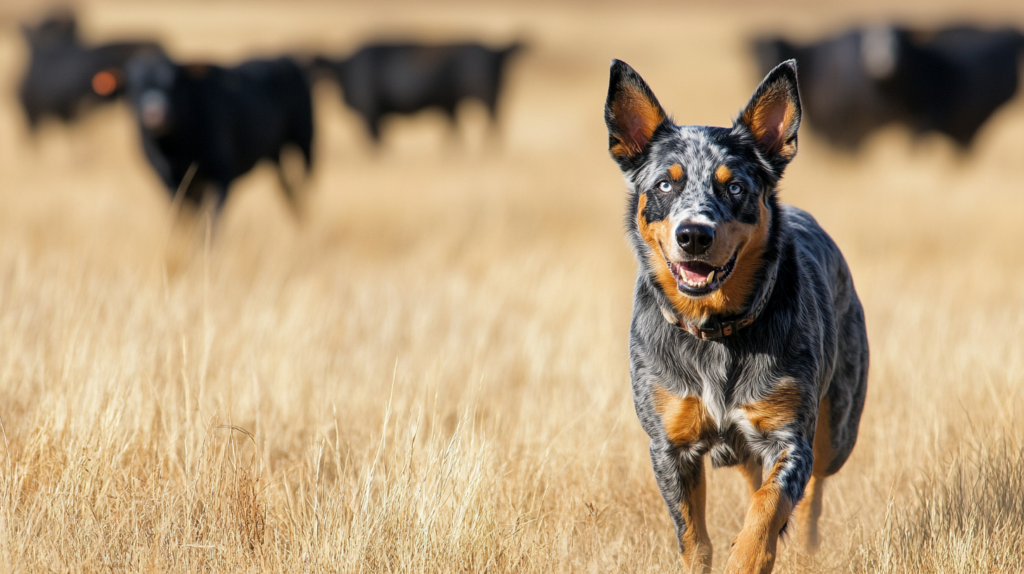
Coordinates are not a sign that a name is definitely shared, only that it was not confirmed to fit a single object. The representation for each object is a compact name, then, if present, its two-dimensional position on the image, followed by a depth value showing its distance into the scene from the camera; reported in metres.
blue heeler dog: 5.87
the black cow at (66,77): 36.41
